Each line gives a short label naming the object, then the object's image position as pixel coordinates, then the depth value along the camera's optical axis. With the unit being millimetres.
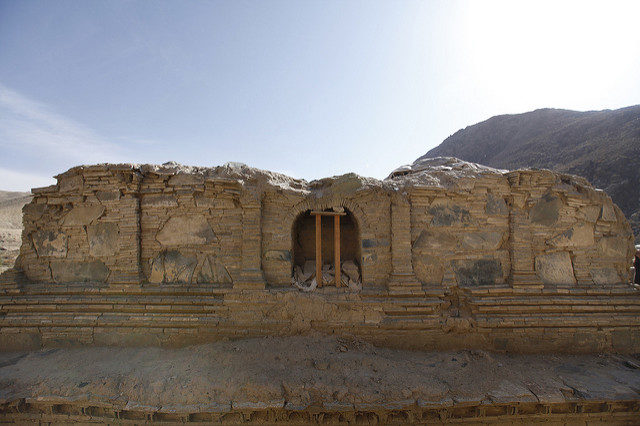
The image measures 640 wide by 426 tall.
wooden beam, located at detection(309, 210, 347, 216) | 5470
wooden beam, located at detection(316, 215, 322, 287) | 5551
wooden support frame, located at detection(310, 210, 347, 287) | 5516
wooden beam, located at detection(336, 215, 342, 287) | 5535
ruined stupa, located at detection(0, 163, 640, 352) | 5207
